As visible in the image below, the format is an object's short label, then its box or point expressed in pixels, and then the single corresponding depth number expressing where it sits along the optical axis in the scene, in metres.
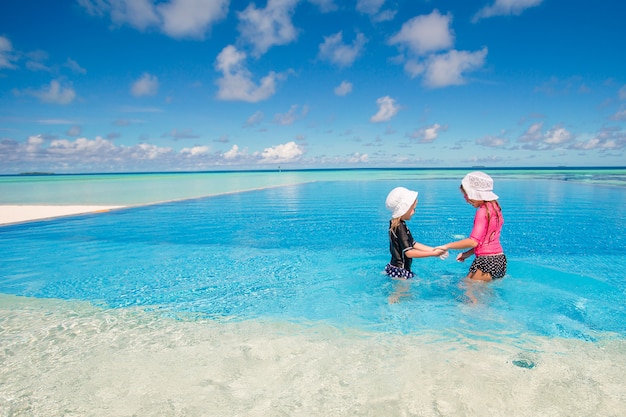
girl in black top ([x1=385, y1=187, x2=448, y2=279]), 5.89
